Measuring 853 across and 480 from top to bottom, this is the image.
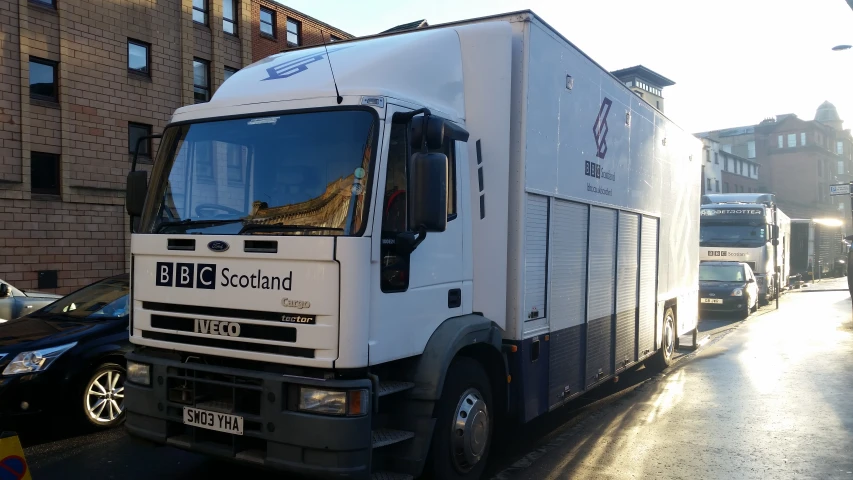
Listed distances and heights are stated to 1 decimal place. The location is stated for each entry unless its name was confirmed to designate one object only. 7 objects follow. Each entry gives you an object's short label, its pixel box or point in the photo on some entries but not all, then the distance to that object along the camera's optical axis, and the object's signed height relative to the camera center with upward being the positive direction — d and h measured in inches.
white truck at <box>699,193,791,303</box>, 888.3 -3.3
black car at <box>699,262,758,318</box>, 756.6 -60.5
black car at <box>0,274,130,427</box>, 232.8 -48.9
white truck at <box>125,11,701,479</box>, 156.6 -7.3
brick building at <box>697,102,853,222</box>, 3356.3 +388.8
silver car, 401.4 -48.6
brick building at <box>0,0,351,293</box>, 757.9 +124.8
